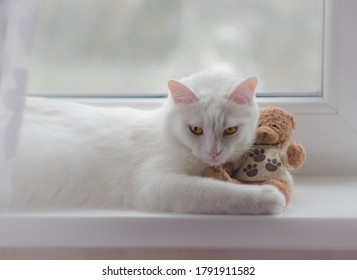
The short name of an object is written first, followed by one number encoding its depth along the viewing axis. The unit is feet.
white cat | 3.53
